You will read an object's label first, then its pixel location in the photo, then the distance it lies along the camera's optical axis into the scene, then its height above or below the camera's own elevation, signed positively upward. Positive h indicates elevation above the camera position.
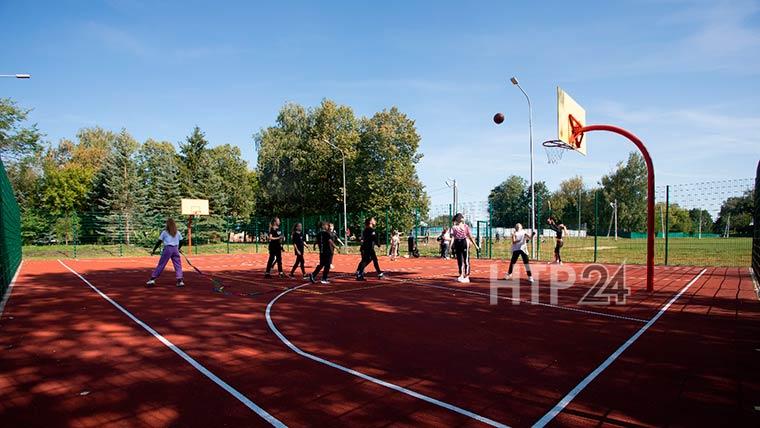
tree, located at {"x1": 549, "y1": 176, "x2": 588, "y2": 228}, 97.19 +6.83
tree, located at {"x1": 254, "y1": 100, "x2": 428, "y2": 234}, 48.38 +7.07
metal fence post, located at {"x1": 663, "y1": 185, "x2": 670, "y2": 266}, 17.63 +0.68
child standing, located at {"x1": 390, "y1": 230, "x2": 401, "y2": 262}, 24.66 -1.09
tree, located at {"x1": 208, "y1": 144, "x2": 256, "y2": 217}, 60.62 +5.21
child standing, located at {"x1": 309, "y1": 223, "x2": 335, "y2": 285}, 12.81 -0.75
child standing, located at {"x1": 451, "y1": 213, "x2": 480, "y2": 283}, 12.58 -0.34
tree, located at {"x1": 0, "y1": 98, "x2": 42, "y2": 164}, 41.06 +7.75
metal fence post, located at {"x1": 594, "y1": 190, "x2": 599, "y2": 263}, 19.34 +0.30
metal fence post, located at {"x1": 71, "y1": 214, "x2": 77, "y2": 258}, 28.60 -0.57
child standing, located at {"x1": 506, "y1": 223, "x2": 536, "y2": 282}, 12.92 -0.53
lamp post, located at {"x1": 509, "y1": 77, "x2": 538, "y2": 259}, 21.43 +1.26
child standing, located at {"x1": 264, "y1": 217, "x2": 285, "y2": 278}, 14.39 -0.66
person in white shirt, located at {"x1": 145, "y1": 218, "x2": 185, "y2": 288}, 12.02 -0.74
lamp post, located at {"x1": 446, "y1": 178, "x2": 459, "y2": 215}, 48.52 +3.66
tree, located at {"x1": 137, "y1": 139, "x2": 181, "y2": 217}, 44.38 +4.01
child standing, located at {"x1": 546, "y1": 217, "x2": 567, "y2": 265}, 18.12 -0.07
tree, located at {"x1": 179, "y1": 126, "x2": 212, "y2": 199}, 46.22 +5.73
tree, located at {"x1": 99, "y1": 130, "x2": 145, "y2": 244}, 42.94 +3.46
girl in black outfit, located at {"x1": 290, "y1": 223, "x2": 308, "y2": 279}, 14.33 -0.64
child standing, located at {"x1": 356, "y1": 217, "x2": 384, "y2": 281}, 13.84 -0.68
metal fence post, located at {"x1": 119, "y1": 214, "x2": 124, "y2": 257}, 29.69 -1.05
